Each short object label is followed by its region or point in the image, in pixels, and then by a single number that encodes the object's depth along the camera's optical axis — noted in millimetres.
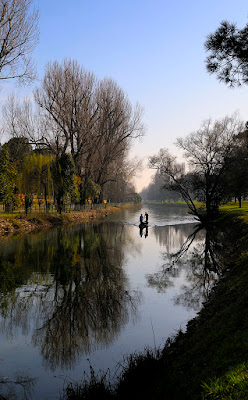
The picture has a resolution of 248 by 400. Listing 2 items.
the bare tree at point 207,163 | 38219
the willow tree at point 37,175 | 41375
